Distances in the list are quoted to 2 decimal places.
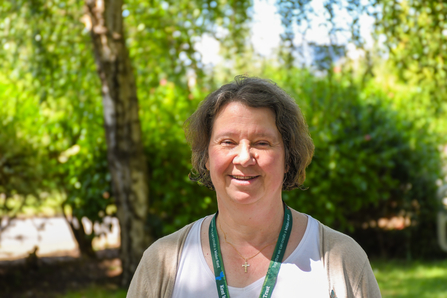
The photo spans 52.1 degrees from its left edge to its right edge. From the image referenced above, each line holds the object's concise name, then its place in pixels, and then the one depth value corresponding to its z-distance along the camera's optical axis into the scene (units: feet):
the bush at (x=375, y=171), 20.06
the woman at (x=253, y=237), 5.89
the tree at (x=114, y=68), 16.65
